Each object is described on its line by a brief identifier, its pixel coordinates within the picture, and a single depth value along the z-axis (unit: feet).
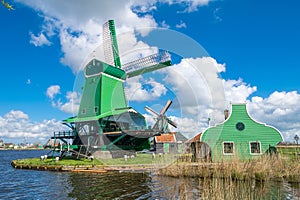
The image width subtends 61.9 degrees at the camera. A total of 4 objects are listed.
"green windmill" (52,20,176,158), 85.61
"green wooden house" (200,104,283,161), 58.80
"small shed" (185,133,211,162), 63.78
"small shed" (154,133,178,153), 117.50
